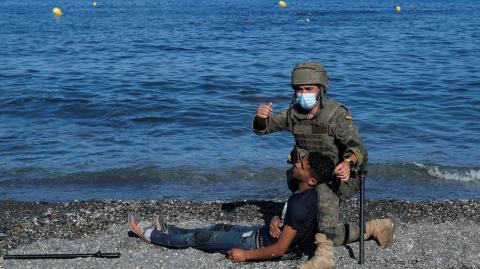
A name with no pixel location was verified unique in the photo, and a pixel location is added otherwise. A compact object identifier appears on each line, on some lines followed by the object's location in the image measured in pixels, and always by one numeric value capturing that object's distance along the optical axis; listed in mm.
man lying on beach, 7574
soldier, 7711
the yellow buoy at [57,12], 53759
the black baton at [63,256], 8195
